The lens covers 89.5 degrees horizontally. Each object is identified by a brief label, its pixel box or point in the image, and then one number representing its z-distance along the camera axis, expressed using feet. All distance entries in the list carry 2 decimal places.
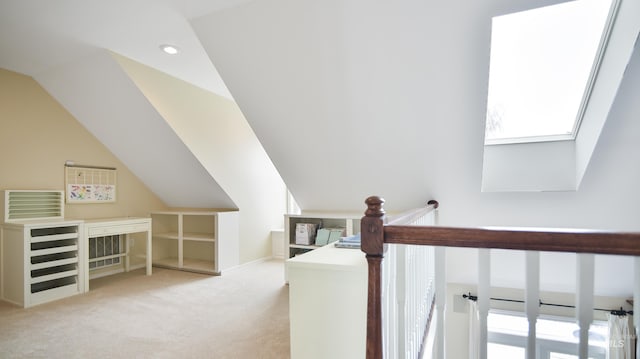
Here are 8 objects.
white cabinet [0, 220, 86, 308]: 9.34
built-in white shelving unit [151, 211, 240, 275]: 12.91
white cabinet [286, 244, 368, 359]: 4.03
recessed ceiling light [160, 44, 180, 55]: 8.74
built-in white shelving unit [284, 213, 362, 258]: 11.07
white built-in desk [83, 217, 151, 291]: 11.12
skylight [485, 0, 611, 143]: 7.14
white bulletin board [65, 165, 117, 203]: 11.72
